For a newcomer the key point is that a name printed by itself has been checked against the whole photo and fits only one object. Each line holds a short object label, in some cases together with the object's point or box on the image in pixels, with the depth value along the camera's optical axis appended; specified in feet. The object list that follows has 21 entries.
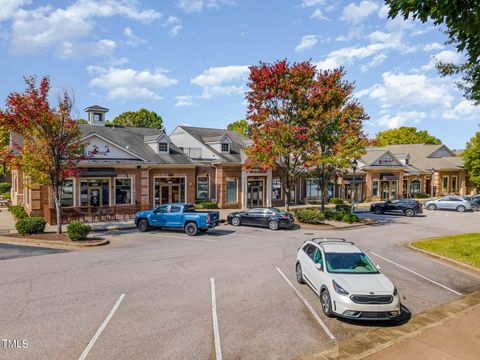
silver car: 134.72
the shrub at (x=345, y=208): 112.43
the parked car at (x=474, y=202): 138.92
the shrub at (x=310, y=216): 95.22
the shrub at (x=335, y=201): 146.59
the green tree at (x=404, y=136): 320.29
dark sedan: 85.81
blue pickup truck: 75.00
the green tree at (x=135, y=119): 248.93
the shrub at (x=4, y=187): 175.32
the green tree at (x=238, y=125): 288.30
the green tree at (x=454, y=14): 31.76
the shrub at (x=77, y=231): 65.67
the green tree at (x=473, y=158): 158.92
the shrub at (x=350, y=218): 99.12
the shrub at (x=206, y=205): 116.78
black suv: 120.67
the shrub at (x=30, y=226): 69.72
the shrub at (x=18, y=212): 84.99
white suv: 31.37
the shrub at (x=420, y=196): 185.02
